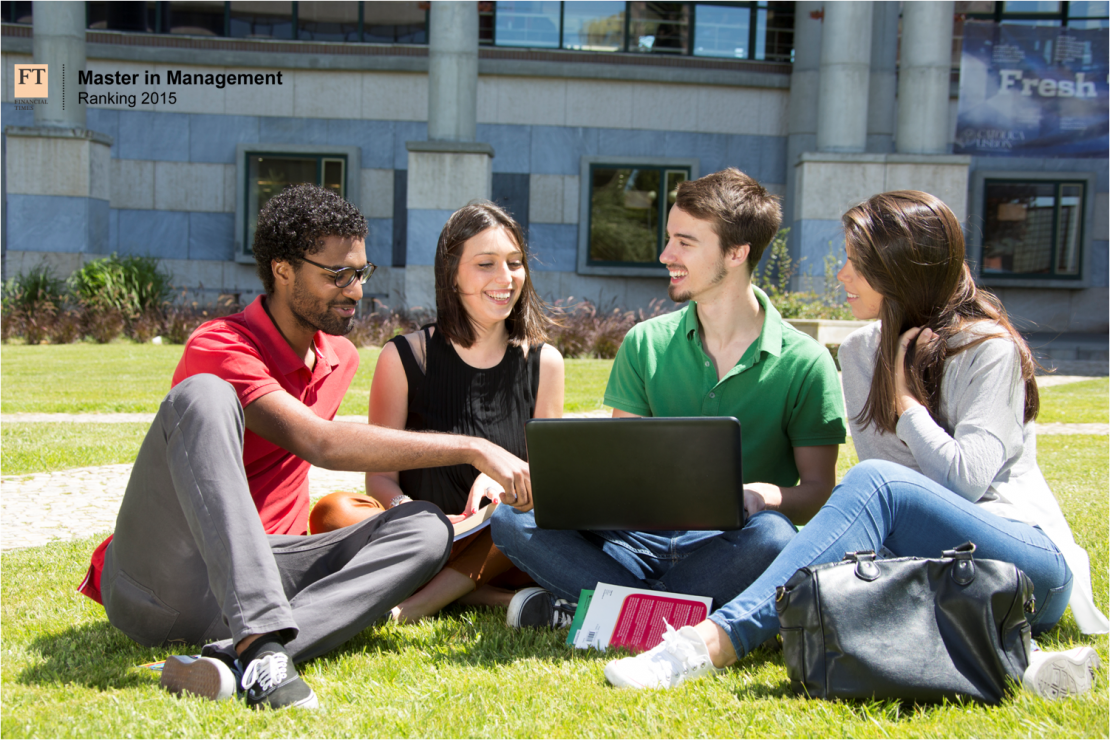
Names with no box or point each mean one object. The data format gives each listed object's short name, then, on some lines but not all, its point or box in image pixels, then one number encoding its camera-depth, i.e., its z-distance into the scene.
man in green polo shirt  3.19
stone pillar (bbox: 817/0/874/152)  14.14
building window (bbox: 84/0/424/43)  16.56
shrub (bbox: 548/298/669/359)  13.33
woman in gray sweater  2.69
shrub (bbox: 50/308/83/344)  13.55
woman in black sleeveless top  3.68
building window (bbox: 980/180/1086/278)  16.94
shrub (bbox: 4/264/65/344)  13.47
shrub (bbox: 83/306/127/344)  13.66
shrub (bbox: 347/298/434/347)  13.48
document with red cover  3.02
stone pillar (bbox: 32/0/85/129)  14.51
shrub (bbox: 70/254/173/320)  13.98
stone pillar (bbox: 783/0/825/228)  16.45
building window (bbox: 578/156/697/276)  16.84
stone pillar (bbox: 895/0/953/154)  14.08
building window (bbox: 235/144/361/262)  16.48
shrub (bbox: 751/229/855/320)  12.30
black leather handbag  2.39
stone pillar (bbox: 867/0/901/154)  15.95
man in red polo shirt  2.55
